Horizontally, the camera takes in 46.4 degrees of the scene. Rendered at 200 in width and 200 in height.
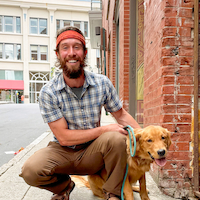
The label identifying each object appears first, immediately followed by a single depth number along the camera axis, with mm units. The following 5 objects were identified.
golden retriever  1967
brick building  2512
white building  31109
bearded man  2182
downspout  2441
